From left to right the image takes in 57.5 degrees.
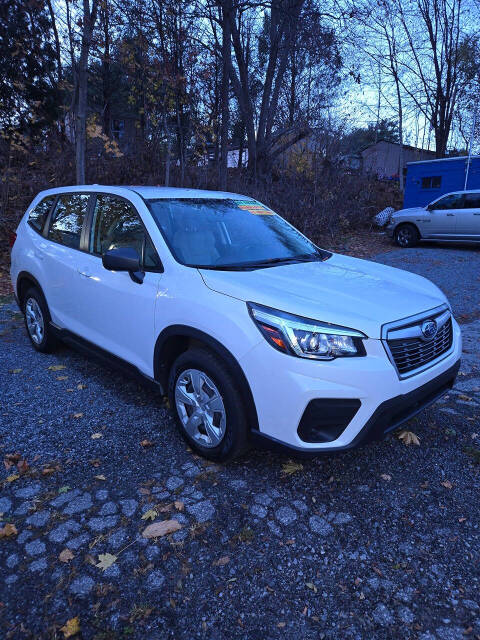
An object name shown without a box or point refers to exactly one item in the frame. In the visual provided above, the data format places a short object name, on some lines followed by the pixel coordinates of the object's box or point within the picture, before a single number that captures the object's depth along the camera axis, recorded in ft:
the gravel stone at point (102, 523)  7.70
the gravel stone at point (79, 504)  8.09
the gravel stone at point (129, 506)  8.06
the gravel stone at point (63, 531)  7.45
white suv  7.69
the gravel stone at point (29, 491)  8.50
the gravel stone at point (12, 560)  6.89
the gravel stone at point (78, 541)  7.29
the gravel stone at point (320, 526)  7.71
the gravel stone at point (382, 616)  6.07
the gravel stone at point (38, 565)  6.82
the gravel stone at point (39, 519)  7.77
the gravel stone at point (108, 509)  8.04
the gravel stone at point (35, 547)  7.14
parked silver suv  42.91
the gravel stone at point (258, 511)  8.06
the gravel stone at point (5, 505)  8.08
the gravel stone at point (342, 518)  7.93
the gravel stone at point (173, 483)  8.77
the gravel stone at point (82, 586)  6.42
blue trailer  59.06
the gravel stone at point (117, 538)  7.35
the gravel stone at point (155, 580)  6.55
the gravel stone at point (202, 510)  7.97
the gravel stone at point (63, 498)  8.27
